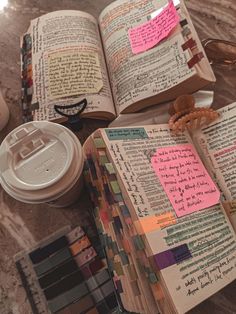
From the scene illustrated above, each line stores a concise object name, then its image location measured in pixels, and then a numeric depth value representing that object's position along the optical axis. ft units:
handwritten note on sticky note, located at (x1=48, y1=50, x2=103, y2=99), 2.25
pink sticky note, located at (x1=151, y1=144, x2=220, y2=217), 1.66
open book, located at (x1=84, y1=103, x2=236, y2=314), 1.47
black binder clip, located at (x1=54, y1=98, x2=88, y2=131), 2.17
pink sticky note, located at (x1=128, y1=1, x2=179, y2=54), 2.26
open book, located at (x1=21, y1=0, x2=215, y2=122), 2.15
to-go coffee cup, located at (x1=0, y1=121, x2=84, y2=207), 1.67
